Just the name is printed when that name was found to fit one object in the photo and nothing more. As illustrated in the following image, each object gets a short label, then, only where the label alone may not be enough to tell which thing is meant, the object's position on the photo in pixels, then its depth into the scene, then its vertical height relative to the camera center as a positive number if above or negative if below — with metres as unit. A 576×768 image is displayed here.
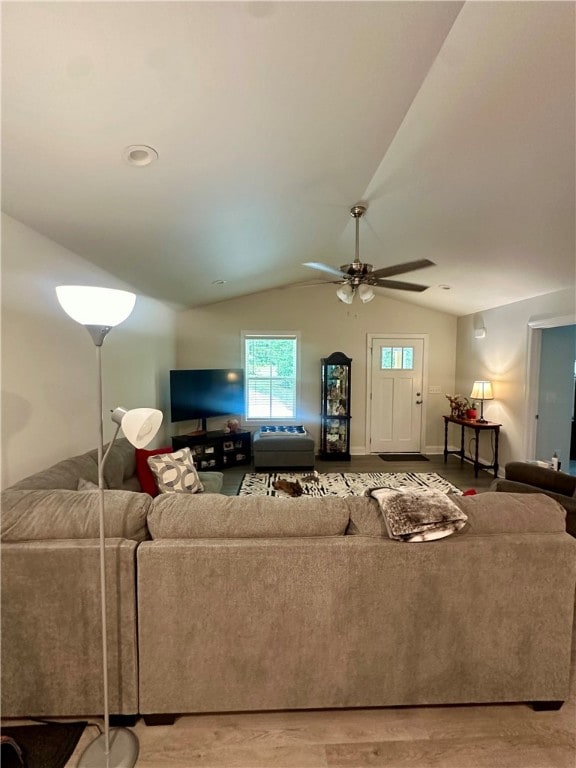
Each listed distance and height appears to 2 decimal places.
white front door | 5.91 -0.40
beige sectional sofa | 1.34 -0.96
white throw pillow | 2.70 -0.85
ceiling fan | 2.71 +0.79
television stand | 4.84 -1.17
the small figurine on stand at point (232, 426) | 5.41 -0.90
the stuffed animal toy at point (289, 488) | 2.93 -1.02
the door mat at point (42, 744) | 1.27 -1.46
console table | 4.68 -0.82
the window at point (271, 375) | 5.86 -0.09
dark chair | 2.25 -0.86
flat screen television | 4.95 -0.36
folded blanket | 1.38 -0.60
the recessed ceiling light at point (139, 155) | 1.60 +1.04
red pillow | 2.80 -0.88
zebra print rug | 4.10 -1.46
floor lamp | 1.17 -0.18
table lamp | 4.83 -0.27
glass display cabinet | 5.58 -0.67
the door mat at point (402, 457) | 5.62 -1.44
